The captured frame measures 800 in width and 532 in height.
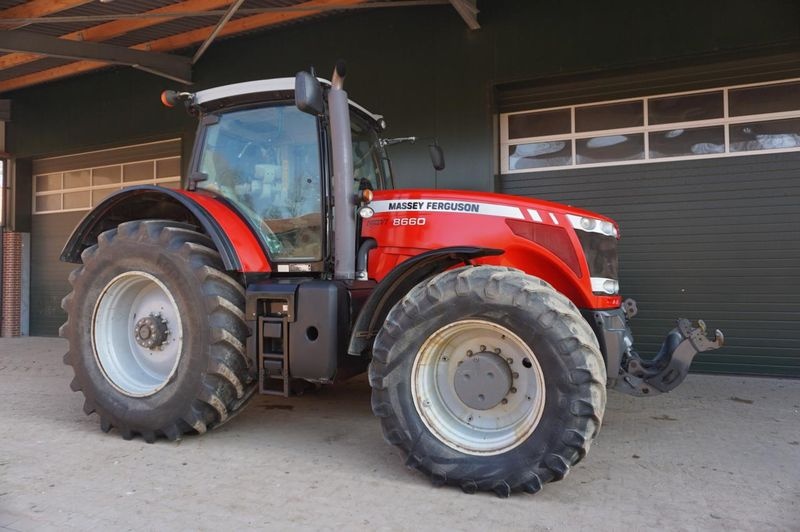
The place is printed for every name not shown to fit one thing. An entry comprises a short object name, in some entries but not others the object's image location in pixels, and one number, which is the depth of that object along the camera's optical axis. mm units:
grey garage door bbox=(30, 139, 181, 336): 11109
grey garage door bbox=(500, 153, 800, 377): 6547
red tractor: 3078
